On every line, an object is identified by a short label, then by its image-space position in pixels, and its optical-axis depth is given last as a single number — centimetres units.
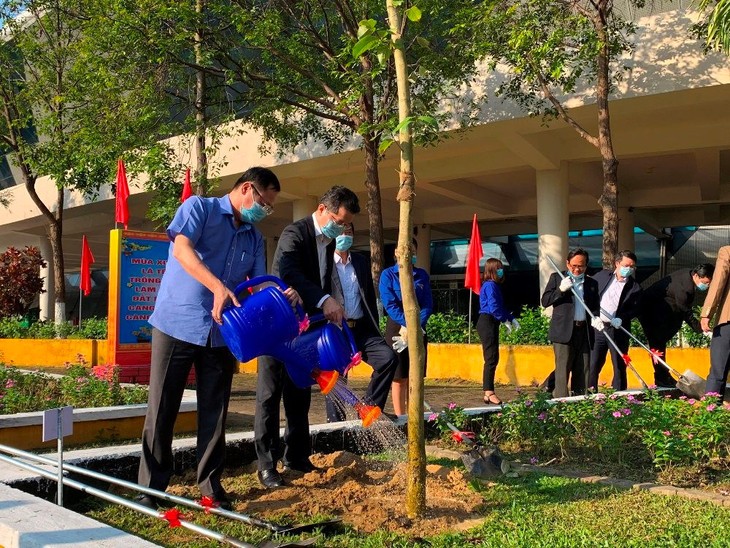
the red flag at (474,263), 1302
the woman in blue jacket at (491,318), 841
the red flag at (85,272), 1929
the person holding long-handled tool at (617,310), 794
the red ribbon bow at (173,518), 285
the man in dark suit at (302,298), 425
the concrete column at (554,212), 1569
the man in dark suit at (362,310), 492
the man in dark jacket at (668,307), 833
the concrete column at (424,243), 2508
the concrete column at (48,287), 2989
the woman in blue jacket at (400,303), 629
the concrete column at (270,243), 2854
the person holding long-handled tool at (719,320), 613
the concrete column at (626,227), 2067
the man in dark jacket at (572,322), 743
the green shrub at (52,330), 1758
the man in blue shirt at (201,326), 362
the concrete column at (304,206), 1994
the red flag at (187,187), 1118
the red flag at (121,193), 1148
